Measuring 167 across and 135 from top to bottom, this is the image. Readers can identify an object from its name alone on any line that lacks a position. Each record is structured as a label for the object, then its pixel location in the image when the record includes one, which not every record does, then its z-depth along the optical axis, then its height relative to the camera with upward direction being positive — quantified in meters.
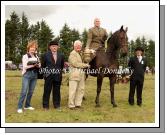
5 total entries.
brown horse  11.84 +0.26
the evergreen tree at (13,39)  32.16 +2.87
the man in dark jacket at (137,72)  12.03 -0.08
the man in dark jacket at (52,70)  10.95 -0.02
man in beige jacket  11.23 -0.05
